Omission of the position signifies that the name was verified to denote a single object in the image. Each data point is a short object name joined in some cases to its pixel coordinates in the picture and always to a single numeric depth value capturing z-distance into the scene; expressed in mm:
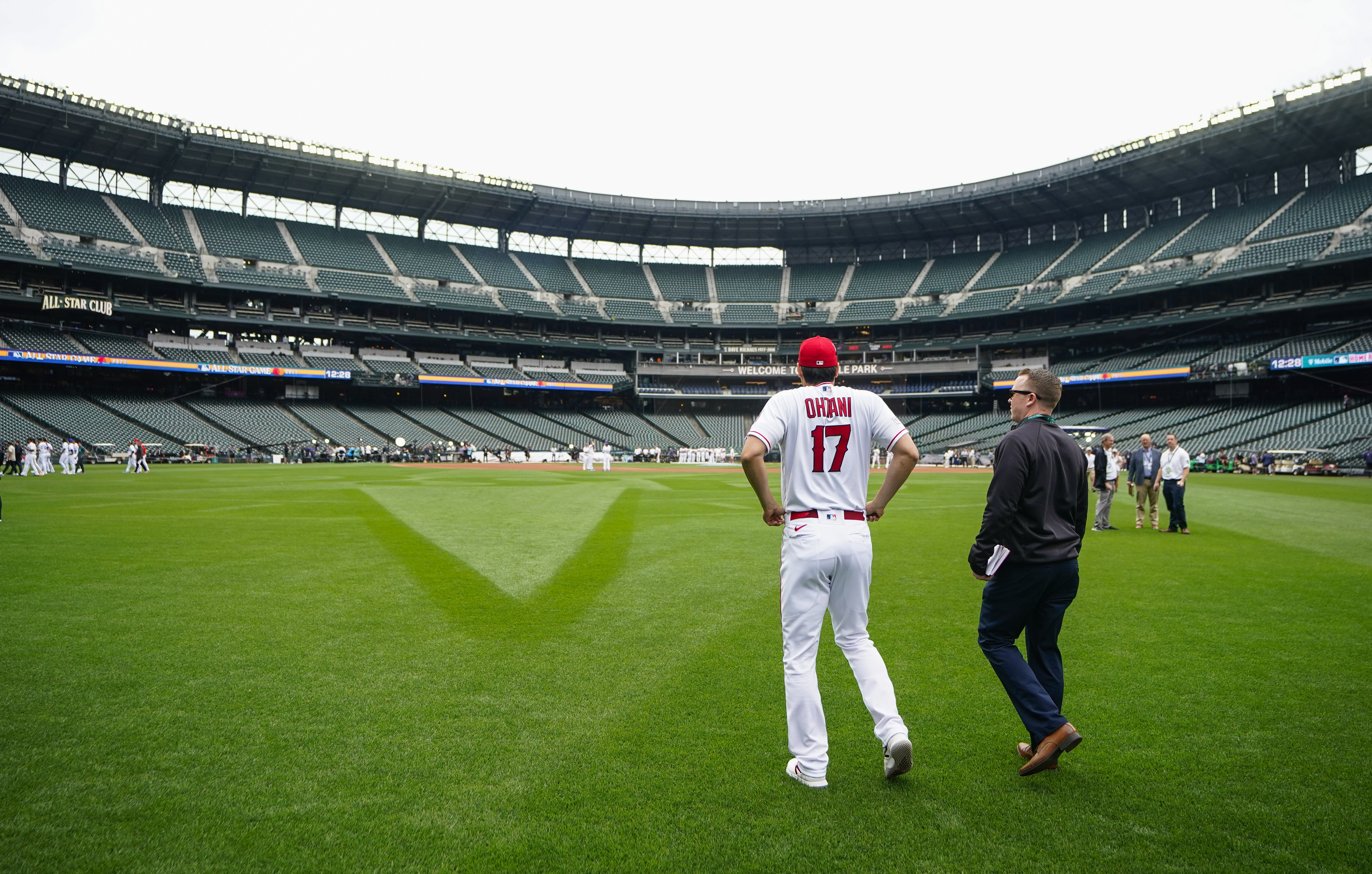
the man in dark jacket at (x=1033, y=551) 4070
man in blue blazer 14328
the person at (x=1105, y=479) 14031
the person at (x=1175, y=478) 13914
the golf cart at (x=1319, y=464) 38844
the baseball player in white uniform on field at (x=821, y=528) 3840
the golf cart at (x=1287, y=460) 40375
